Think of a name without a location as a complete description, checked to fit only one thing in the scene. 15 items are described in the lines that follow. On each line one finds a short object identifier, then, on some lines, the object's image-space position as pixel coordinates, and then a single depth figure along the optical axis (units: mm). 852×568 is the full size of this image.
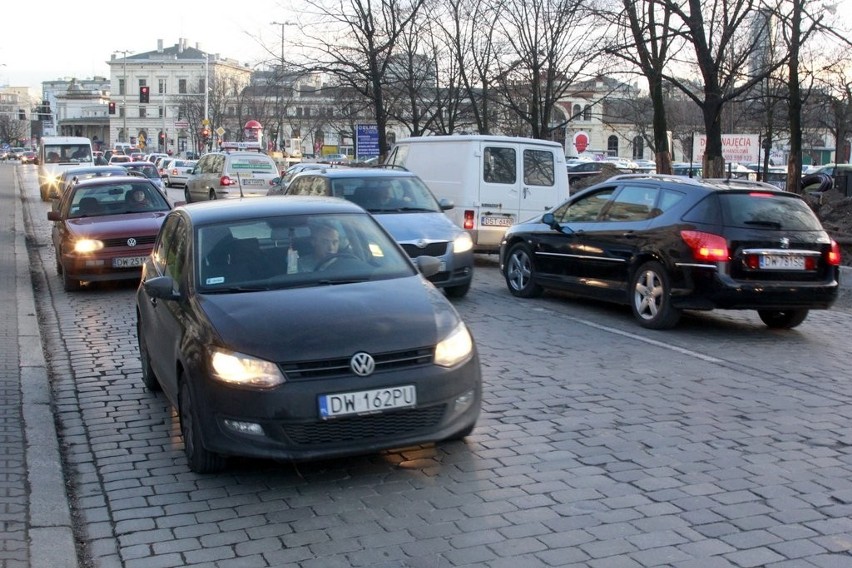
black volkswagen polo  5297
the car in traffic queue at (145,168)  32419
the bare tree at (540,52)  30328
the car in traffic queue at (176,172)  49781
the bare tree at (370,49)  29344
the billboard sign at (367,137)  31688
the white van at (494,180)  16281
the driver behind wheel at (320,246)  6480
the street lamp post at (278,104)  28973
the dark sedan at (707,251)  9852
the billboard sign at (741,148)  23578
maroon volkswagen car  13562
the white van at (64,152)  42719
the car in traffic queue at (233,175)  27031
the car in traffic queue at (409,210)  12281
